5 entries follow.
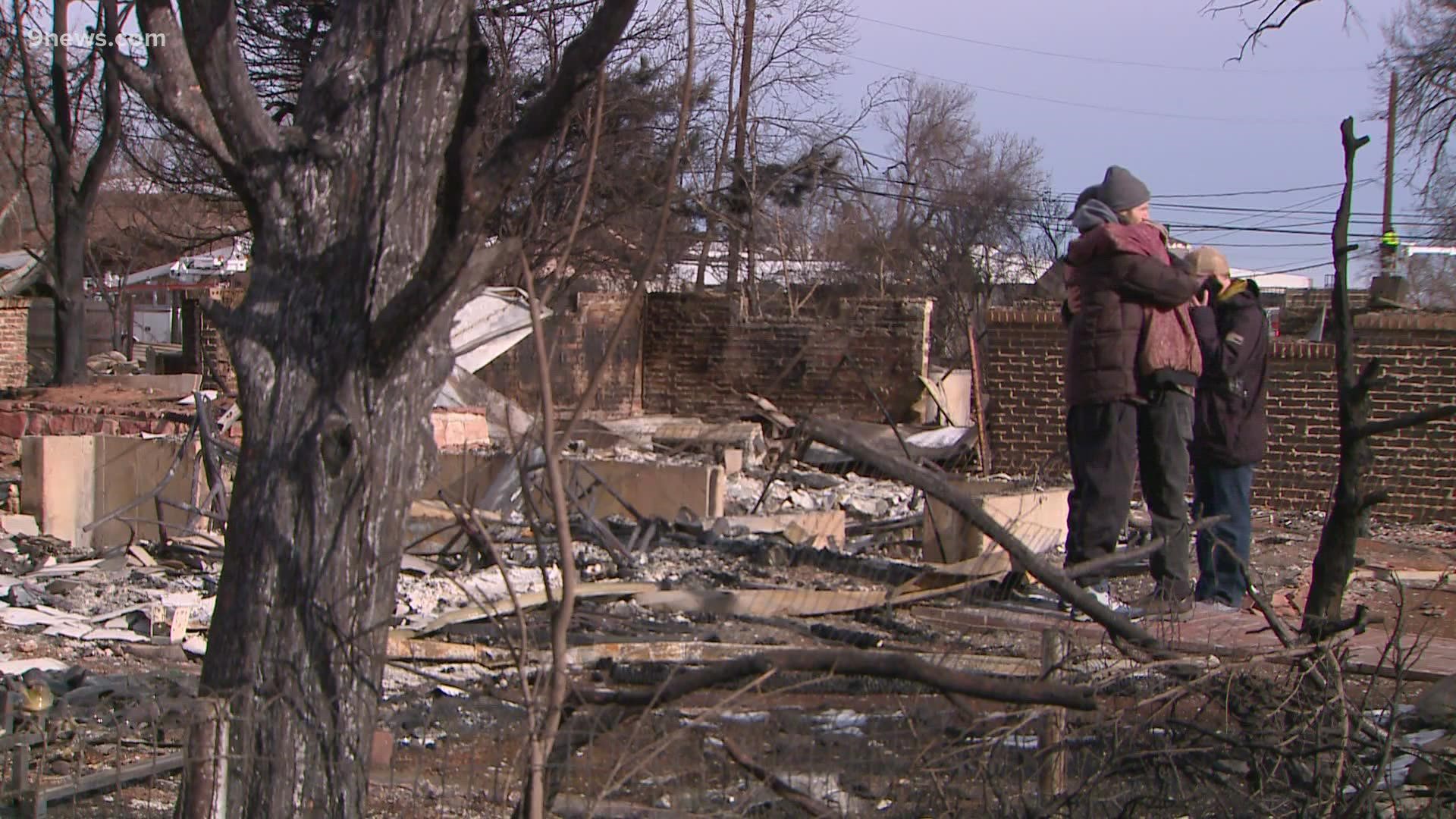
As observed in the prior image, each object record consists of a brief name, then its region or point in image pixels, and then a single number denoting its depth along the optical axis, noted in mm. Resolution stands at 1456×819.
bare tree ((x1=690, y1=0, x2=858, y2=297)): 23094
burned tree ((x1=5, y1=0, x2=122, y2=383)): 15641
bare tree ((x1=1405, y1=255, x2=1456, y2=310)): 33438
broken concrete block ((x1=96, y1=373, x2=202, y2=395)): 17641
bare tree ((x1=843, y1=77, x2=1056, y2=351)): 30188
